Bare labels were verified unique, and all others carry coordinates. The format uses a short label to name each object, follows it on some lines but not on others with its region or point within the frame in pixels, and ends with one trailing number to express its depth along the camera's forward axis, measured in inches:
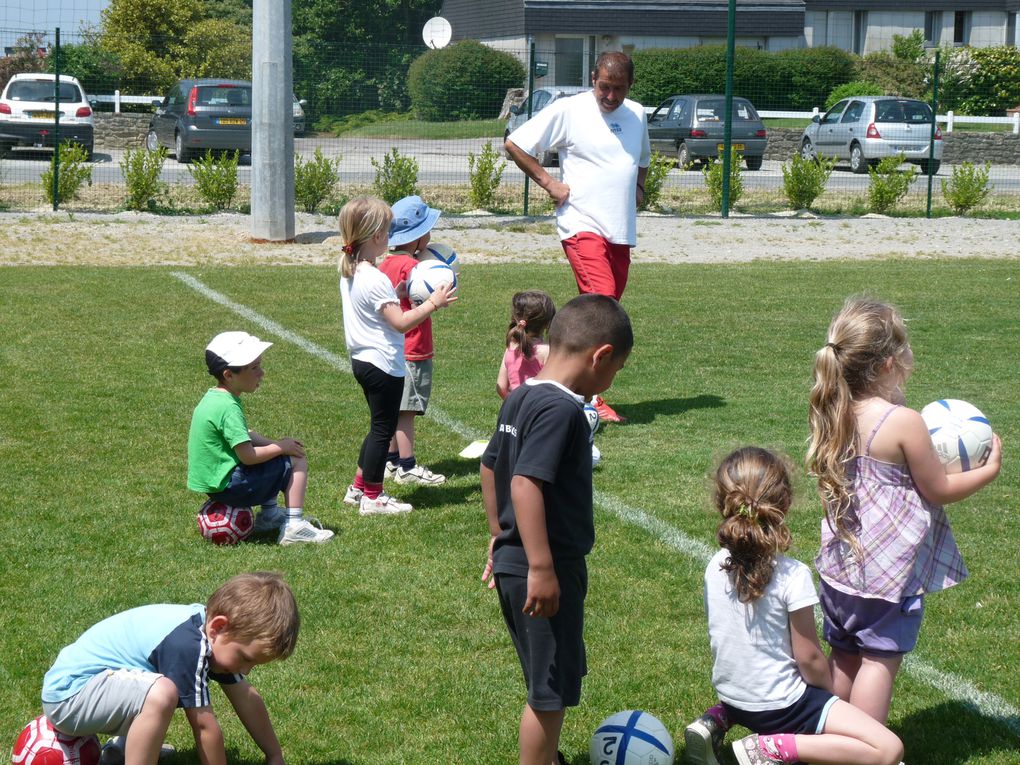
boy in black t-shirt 128.2
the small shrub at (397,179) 773.3
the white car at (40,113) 983.0
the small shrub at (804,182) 817.5
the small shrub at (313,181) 761.0
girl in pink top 247.0
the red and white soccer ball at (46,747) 137.8
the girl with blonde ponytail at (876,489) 140.5
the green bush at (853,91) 1401.3
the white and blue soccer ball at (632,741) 143.4
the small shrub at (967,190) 825.5
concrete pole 635.5
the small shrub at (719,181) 810.8
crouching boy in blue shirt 132.2
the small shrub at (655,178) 799.7
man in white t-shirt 319.9
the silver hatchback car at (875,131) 1030.4
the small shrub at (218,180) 743.1
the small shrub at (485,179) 796.6
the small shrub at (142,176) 727.7
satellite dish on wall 1865.2
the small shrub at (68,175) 729.6
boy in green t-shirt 213.0
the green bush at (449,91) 857.5
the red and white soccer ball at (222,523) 220.8
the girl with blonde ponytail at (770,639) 135.5
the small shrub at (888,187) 820.0
